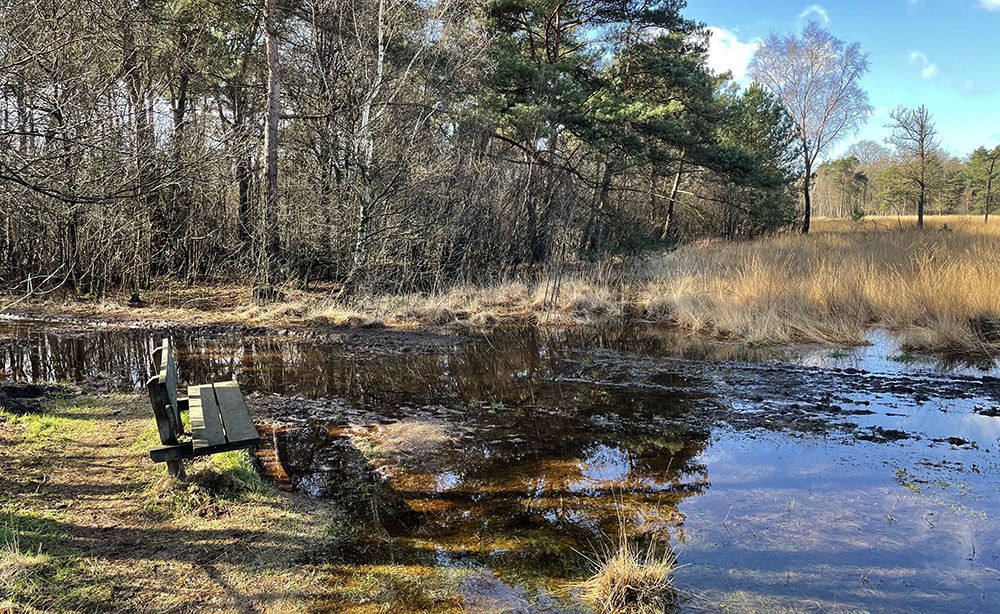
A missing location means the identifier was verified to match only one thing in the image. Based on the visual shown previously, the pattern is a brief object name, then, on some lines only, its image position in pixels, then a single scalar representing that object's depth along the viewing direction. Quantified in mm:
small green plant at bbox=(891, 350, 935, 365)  8586
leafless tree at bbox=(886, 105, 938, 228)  30844
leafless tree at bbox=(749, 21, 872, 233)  32625
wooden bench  3541
